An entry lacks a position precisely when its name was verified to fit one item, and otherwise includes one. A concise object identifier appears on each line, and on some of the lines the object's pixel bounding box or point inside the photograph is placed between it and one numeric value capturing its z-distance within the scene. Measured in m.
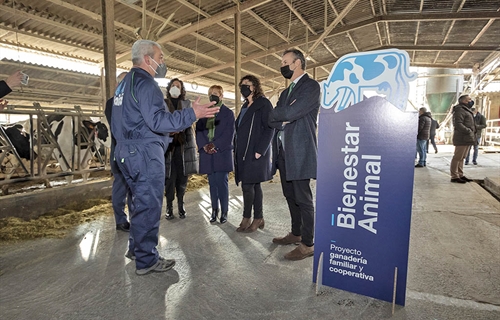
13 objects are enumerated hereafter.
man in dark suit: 2.42
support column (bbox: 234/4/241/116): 8.25
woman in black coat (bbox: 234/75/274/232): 3.16
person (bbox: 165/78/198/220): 3.63
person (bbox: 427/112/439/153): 11.05
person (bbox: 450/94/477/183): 5.77
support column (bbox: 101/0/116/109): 4.73
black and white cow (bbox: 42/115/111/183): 5.62
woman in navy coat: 3.62
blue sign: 1.77
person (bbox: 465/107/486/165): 8.29
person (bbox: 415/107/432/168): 8.17
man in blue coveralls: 2.22
